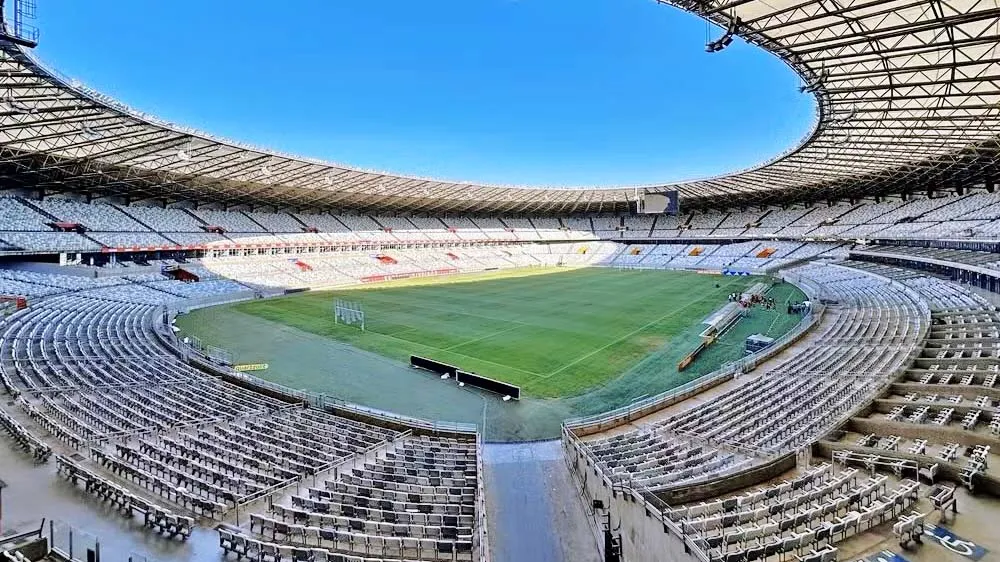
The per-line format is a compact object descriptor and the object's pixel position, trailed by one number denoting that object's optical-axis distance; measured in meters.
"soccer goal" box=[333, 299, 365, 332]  34.34
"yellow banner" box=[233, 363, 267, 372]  23.47
